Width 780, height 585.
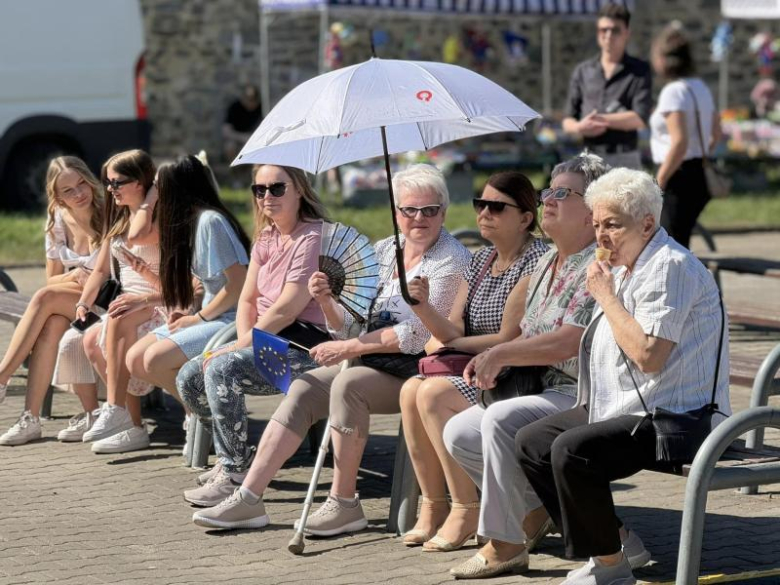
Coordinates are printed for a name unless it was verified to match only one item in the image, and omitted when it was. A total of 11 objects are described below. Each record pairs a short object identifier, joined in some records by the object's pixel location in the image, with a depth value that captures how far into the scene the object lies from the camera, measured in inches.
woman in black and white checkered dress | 421.7
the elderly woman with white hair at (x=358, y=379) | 440.8
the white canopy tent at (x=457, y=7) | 1359.5
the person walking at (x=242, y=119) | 1660.9
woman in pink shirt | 472.4
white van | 1290.6
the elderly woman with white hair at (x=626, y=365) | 367.9
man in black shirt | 724.0
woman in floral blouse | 395.5
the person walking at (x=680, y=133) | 722.2
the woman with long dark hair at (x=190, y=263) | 521.7
